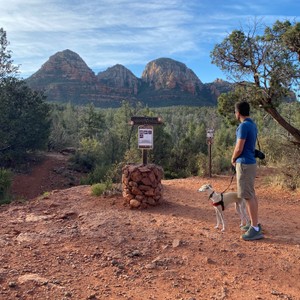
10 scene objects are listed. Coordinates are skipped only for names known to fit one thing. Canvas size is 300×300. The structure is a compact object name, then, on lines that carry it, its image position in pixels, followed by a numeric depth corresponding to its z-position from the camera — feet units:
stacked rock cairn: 22.35
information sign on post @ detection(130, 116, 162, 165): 23.21
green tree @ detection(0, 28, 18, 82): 66.39
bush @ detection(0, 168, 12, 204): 39.56
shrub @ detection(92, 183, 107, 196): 25.75
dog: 17.44
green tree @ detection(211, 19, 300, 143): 29.71
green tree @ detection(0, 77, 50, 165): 66.28
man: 15.89
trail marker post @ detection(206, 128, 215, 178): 37.83
